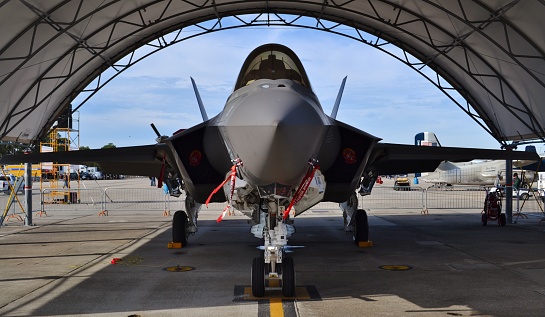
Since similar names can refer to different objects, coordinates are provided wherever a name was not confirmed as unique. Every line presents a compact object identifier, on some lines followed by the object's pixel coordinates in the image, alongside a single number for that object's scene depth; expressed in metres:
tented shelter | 11.90
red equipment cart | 15.69
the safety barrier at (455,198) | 25.25
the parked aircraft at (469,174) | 37.25
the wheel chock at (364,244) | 11.03
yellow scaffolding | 22.95
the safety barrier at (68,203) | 22.82
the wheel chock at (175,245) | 11.10
